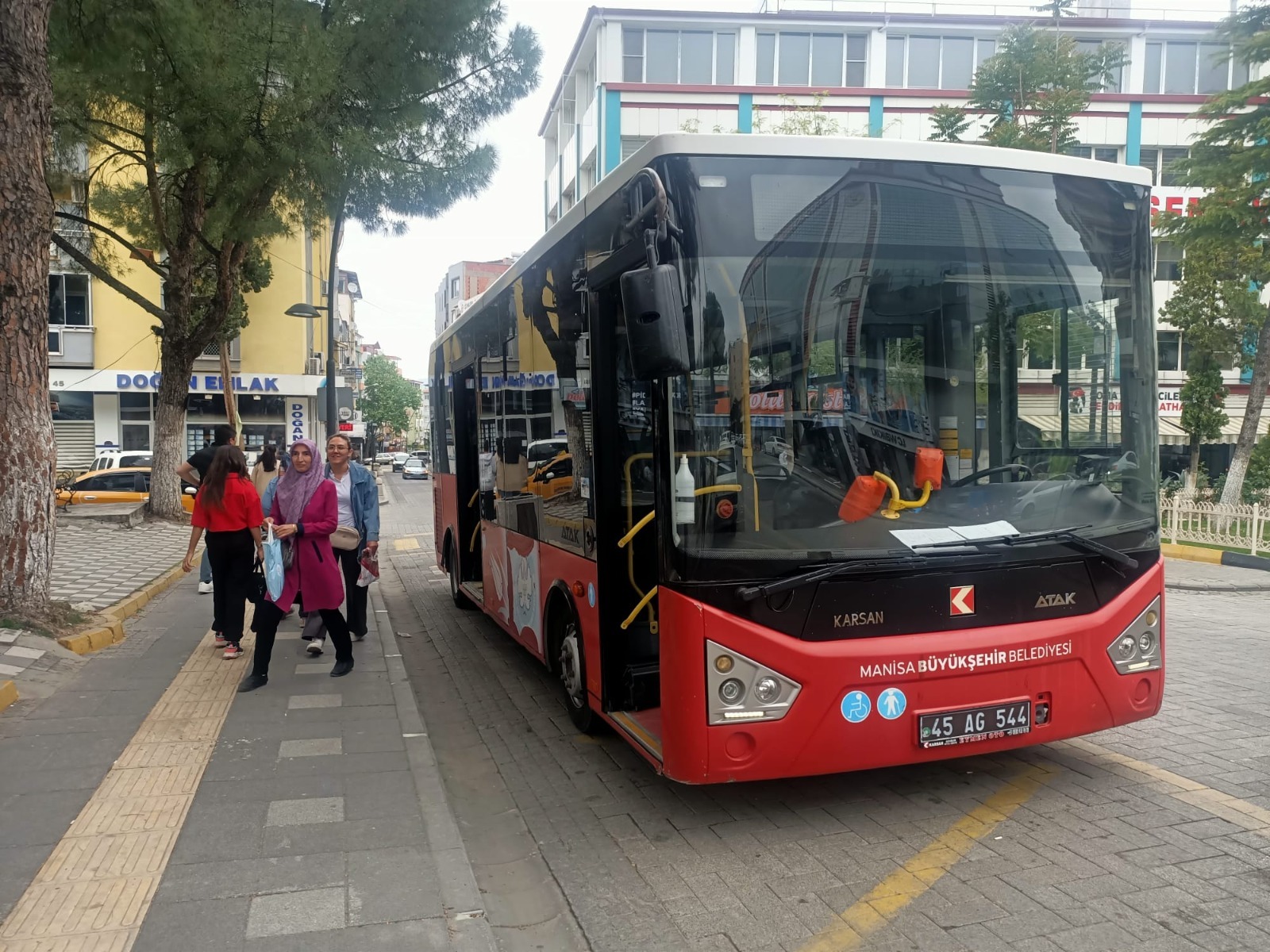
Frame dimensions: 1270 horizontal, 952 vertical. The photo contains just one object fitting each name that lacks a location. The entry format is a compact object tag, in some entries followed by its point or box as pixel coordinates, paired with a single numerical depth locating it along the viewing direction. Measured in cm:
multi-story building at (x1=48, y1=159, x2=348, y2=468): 3359
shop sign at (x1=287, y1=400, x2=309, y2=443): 3747
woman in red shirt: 736
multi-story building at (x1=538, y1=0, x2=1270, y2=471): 3412
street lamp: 2061
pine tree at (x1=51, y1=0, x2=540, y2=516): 1147
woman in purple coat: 677
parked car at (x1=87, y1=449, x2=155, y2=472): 2494
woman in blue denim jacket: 779
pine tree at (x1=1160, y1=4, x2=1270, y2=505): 1608
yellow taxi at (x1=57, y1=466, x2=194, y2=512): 2075
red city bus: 400
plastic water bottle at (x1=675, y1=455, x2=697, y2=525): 403
